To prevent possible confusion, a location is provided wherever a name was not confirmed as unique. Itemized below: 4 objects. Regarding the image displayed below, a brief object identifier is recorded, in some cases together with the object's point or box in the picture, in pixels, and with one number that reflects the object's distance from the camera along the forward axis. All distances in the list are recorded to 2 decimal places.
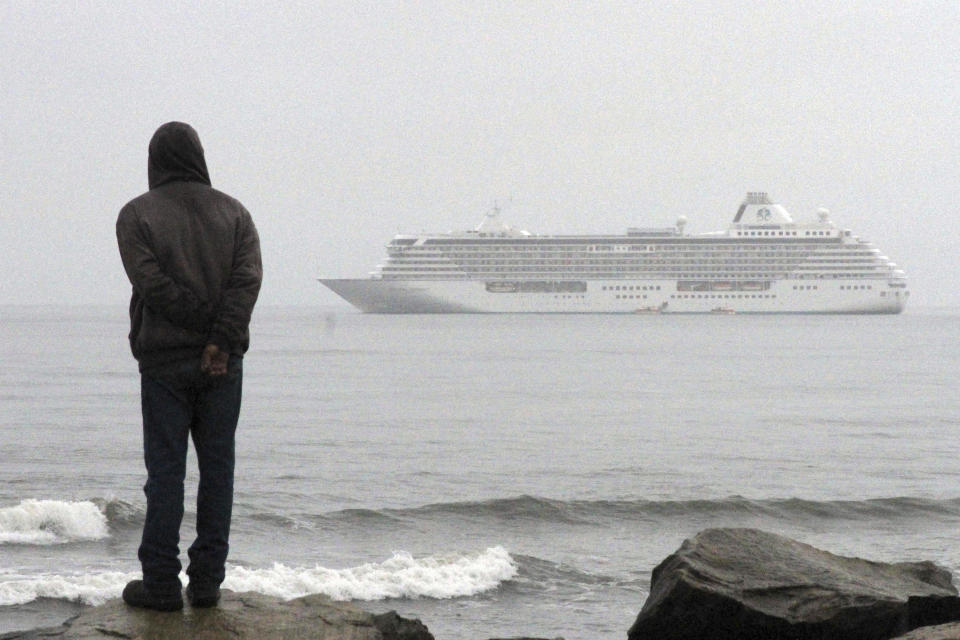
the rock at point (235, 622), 8.01
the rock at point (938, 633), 8.48
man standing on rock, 8.30
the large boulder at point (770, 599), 10.05
